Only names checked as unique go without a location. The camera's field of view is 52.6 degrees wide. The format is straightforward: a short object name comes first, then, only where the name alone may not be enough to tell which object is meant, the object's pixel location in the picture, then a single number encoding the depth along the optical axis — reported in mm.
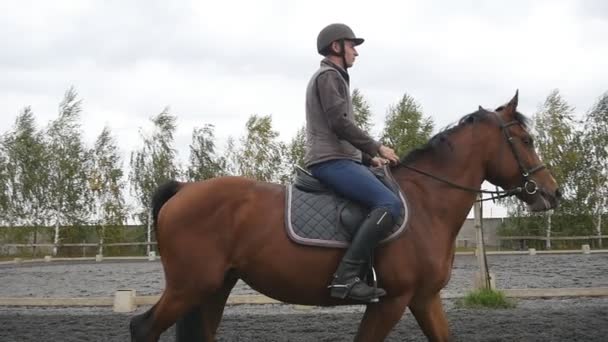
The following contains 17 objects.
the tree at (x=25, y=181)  38062
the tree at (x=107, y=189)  40625
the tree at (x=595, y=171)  37406
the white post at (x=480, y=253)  10281
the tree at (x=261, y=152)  44281
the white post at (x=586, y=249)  25750
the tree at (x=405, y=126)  42469
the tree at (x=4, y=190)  36750
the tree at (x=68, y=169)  39188
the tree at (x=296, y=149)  43844
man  4594
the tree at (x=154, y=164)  42375
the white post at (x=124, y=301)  10703
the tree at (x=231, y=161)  45500
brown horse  4730
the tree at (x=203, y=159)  44594
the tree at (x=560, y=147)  37594
